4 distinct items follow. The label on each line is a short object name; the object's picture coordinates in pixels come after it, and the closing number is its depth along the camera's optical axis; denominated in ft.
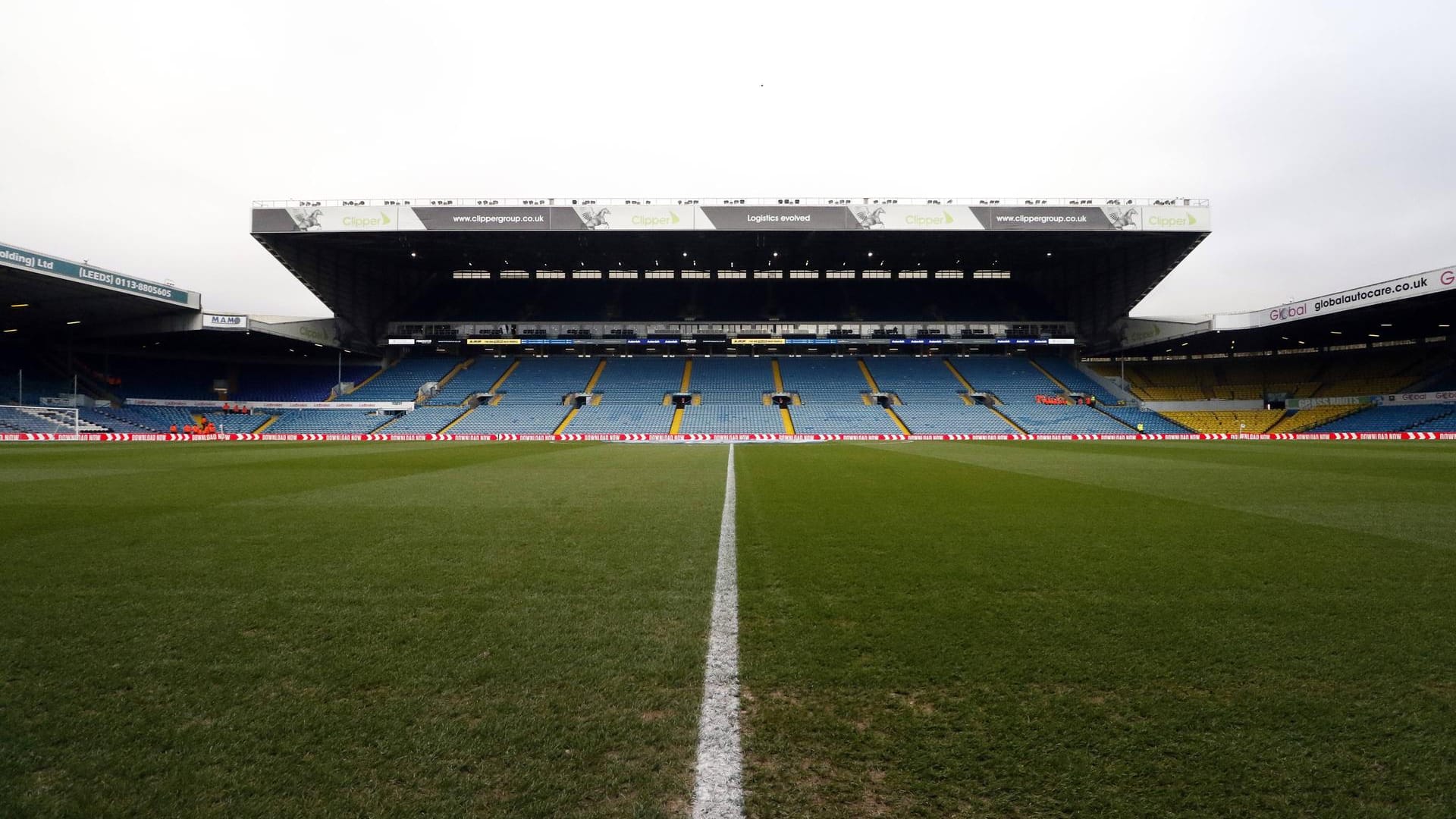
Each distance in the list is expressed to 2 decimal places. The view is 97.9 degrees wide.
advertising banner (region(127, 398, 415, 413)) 144.25
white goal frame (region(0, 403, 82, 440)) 112.37
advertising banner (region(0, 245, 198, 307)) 83.97
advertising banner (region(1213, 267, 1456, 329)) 87.56
